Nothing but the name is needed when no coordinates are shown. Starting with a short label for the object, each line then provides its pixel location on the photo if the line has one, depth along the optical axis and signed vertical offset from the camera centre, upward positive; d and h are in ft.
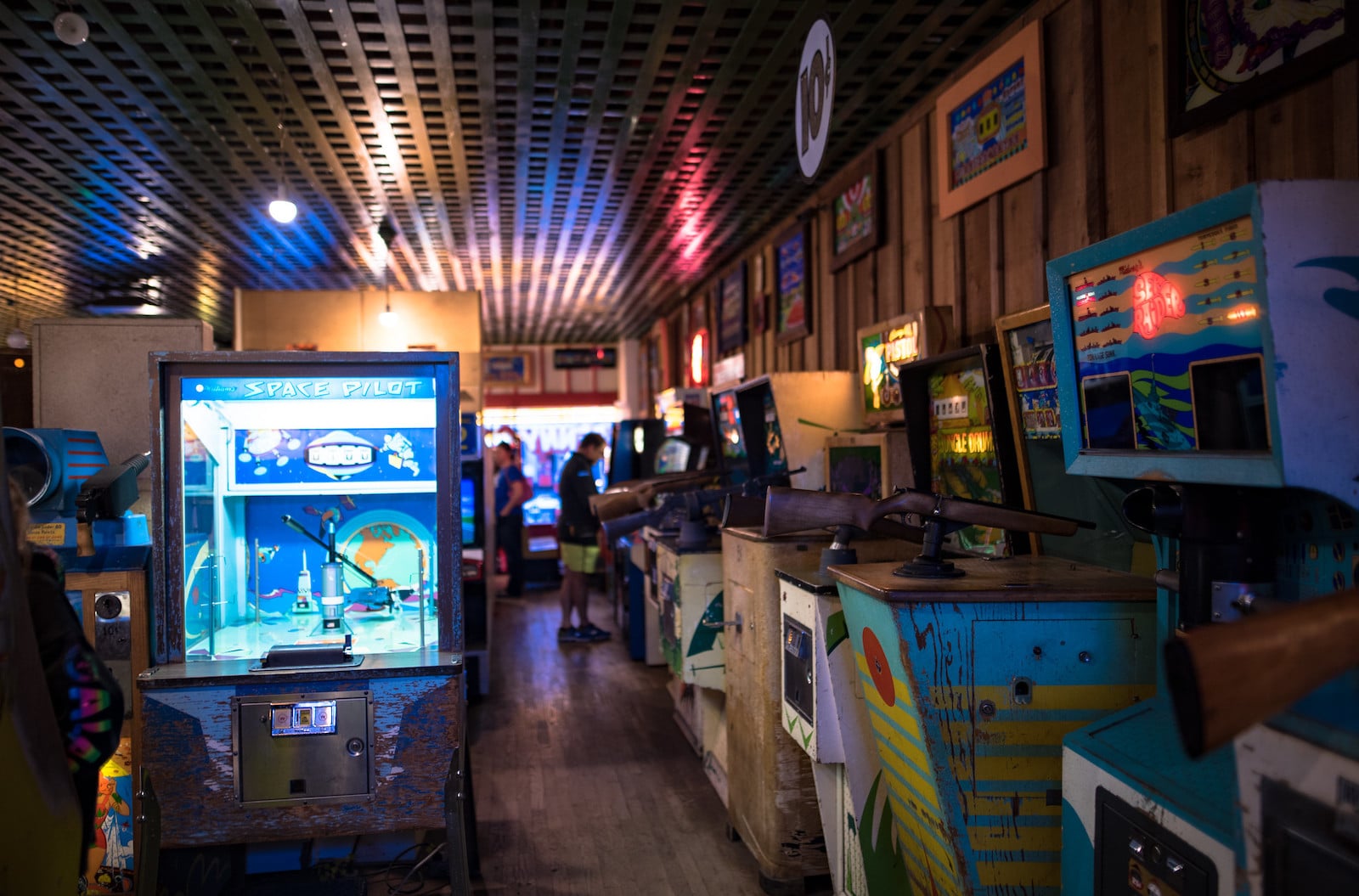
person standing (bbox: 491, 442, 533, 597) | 28.22 -1.49
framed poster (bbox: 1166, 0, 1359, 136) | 6.45 +3.01
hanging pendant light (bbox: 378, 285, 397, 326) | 22.09 +3.49
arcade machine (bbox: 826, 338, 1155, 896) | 6.03 -1.64
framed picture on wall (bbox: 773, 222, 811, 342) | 18.58 +3.56
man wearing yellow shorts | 22.41 -2.06
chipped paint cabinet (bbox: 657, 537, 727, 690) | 12.36 -2.22
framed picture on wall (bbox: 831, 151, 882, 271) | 14.80 +4.05
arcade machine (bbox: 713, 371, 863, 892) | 9.84 -3.15
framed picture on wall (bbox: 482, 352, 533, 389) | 44.70 +4.32
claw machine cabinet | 8.07 -1.51
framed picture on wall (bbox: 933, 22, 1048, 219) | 10.25 +3.96
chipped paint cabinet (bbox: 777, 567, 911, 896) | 8.21 -2.66
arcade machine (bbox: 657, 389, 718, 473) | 20.71 +0.60
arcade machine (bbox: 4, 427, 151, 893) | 9.25 -1.01
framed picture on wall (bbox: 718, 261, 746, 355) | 23.48 +3.77
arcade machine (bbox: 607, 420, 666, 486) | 26.32 +0.18
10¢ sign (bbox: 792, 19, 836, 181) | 9.04 +3.73
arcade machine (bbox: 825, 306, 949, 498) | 11.03 +0.53
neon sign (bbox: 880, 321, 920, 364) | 11.42 +1.32
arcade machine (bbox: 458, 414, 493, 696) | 17.47 -2.15
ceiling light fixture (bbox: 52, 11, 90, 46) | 10.59 +5.18
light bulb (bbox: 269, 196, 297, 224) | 16.01 +4.47
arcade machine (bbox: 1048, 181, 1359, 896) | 3.25 -0.45
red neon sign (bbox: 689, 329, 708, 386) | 27.76 +2.95
